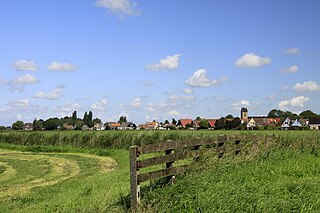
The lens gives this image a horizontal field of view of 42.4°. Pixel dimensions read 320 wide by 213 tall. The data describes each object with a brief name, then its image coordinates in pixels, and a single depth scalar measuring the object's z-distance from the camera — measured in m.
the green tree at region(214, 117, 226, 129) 100.12
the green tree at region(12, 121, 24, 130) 122.64
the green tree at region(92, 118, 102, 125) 153.32
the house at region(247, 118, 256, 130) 124.58
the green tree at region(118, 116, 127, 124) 155.90
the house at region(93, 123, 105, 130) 141.27
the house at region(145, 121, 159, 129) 121.27
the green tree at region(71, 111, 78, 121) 153.43
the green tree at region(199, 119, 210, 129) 118.84
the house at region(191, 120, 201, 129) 118.06
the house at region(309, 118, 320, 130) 94.24
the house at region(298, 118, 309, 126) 101.32
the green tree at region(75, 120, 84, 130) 132.04
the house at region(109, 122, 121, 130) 141.50
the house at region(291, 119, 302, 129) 100.46
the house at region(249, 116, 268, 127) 131.62
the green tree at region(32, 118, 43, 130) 115.82
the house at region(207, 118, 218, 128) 127.67
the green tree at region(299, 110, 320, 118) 132.00
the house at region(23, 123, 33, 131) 131.43
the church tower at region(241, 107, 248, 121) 140.50
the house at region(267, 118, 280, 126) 129.15
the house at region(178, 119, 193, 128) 131.32
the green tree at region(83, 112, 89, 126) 152.40
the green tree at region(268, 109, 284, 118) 153.73
